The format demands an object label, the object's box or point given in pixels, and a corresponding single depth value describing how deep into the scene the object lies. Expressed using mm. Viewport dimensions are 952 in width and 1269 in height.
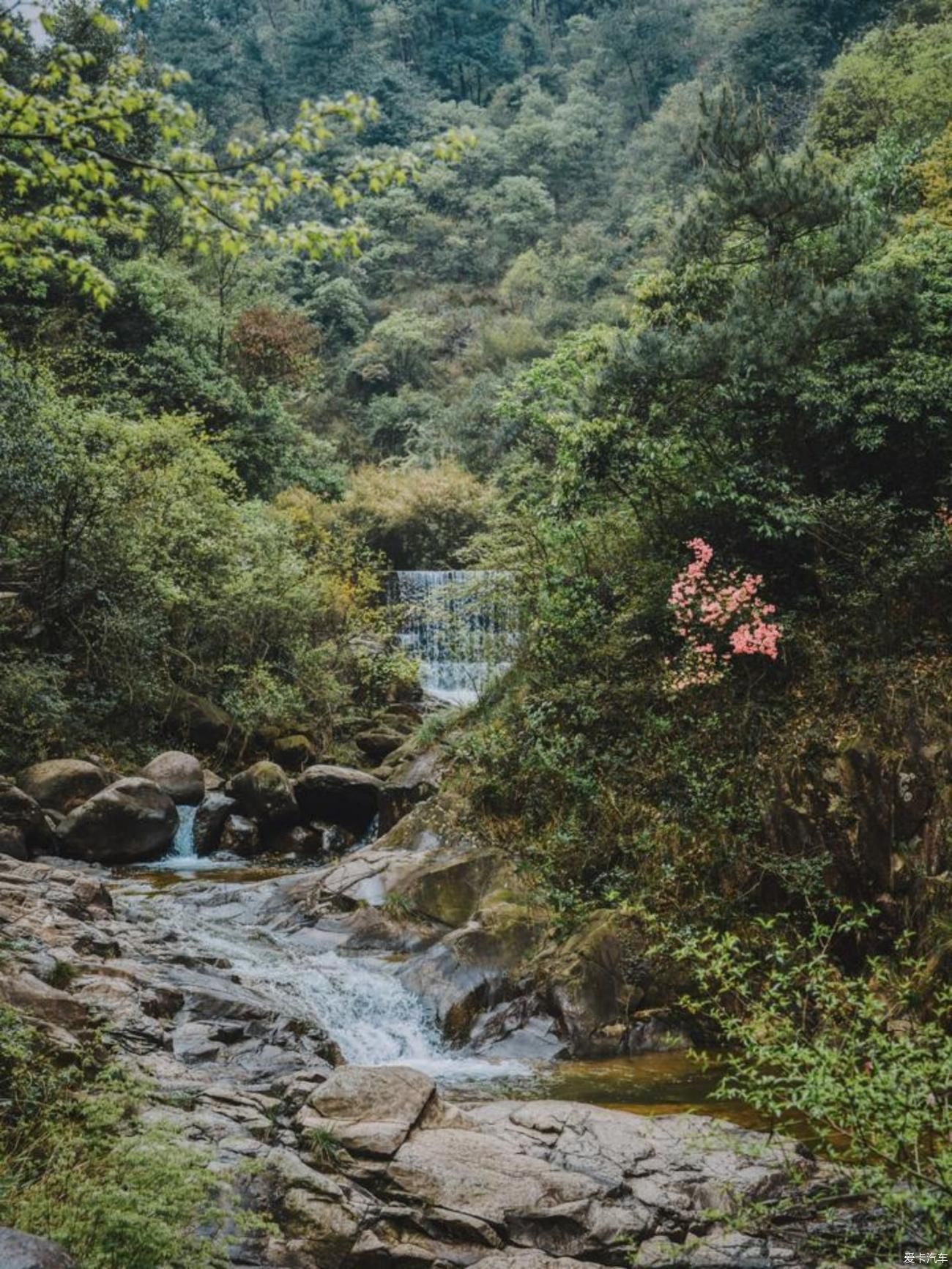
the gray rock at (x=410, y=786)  13133
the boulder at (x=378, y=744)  17891
